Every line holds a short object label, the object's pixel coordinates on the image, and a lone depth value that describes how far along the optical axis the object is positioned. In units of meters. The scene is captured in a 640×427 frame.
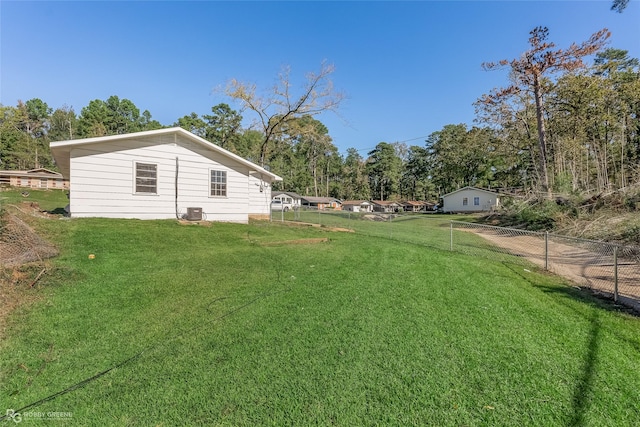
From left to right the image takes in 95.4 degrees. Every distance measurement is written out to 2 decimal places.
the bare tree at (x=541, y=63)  16.80
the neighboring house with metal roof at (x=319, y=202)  52.65
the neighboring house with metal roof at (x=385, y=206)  56.72
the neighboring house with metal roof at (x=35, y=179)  32.50
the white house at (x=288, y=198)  46.85
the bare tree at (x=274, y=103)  18.61
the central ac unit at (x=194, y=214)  10.42
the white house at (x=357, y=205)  56.41
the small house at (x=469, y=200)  36.08
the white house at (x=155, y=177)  9.11
